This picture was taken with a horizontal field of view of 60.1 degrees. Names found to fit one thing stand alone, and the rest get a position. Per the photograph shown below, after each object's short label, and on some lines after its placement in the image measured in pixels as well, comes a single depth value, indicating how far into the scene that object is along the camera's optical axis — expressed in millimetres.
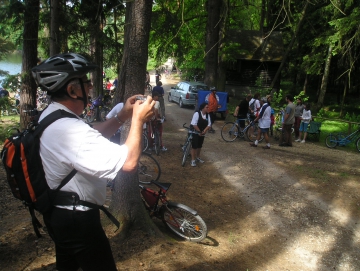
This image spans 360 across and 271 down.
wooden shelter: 25453
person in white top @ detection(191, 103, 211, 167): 8930
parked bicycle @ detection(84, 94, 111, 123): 14834
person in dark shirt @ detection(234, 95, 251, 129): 12664
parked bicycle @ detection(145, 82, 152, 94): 27631
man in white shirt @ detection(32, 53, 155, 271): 1822
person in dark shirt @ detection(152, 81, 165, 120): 14416
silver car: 20359
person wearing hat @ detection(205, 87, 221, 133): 13508
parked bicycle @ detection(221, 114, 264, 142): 12559
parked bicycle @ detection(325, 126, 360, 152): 13071
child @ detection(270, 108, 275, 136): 13229
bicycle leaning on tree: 5105
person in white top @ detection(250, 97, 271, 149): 11359
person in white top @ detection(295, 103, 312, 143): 13570
